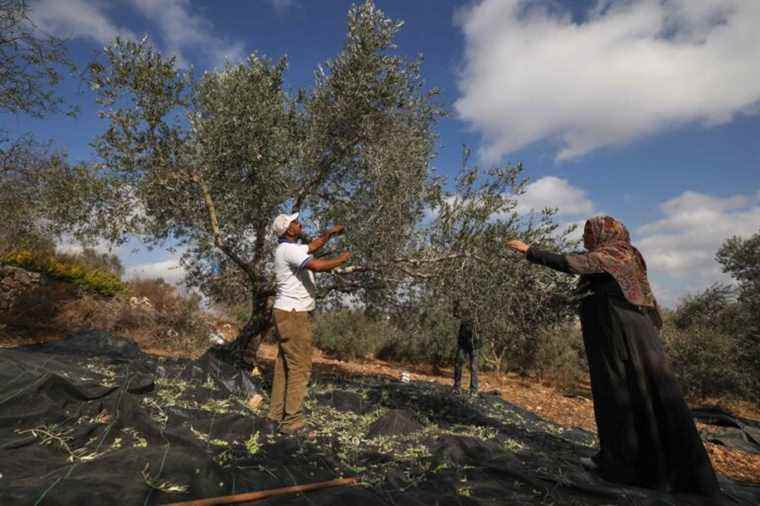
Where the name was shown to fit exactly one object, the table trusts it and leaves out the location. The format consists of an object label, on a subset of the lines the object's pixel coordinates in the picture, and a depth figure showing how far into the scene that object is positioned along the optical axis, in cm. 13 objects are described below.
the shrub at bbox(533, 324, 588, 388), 1625
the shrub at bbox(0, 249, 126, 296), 1387
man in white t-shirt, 500
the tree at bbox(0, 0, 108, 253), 674
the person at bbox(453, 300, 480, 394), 928
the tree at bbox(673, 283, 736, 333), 1427
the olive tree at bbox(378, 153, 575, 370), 551
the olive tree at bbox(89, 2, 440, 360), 654
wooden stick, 271
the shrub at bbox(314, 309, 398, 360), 1909
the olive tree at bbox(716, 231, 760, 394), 1259
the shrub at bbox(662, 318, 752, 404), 1257
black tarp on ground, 296
